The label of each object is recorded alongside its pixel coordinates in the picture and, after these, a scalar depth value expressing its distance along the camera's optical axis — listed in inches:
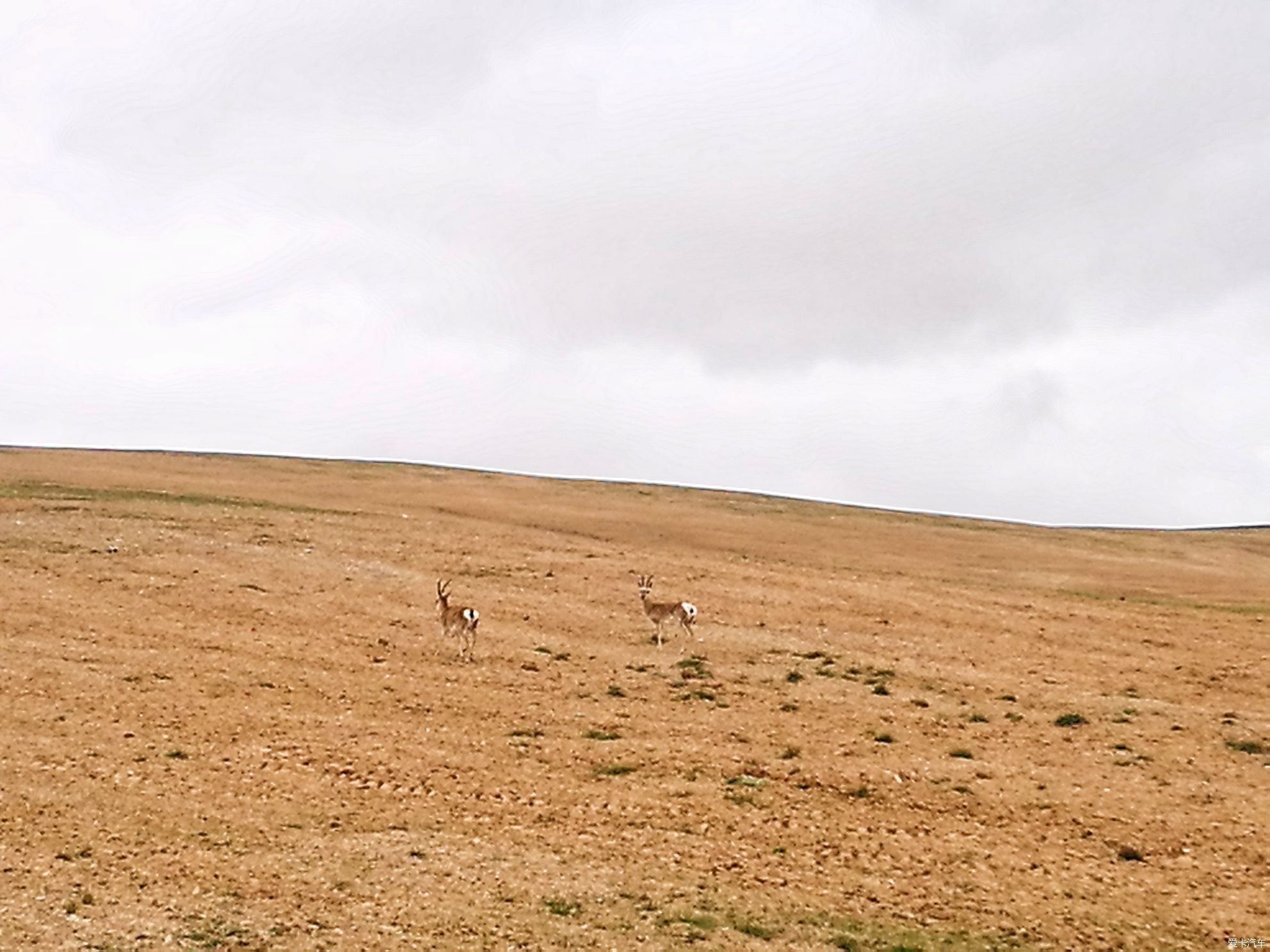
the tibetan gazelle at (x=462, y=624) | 1048.8
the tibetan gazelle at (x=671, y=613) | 1150.3
